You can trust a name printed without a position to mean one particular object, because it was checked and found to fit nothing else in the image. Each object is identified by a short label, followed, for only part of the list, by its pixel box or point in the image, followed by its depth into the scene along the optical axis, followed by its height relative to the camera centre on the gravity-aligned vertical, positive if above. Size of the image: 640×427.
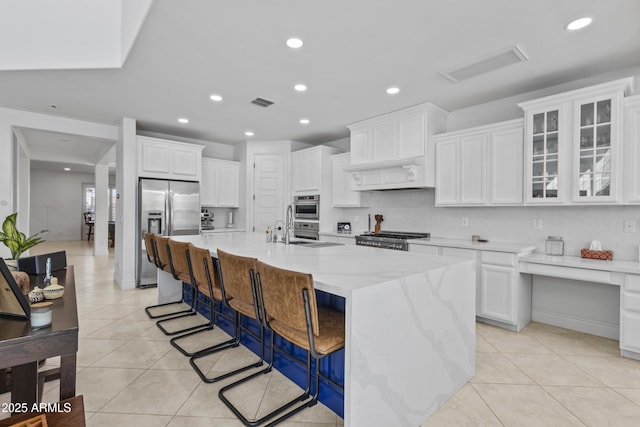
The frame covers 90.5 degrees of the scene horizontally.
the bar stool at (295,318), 1.51 -0.57
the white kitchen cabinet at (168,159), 4.97 +0.81
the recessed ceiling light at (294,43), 2.60 +1.38
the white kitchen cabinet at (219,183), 5.91 +0.49
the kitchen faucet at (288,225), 3.23 -0.17
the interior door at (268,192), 6.04 +0.33
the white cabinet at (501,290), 3.20 -0.82
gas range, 4.09 -0.39
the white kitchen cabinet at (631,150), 2.72 +0.53
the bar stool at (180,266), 2.74 -0.53
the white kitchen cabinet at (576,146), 2.79 +0.62
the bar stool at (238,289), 1.93 -0.52
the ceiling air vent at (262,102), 3.99 +1.37
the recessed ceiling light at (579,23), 2.27 +1.37
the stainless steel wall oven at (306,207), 5.60 +0.04
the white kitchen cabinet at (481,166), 3.44 +0.53
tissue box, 2.96 -0.41
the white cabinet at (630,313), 2.54 -0.83
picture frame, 1.07 -0.33
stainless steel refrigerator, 4.84 -0.05
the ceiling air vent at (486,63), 2.73 +1.36
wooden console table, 1.02 -0.47
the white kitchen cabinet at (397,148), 4.07 +0.85
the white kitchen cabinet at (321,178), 5.52 +0.55
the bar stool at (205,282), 2.41 -0.59
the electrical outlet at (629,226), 2.94 -0.13
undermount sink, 3.14 -0.36
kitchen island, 1.47 -0.64
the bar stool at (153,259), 3.39 -0.55
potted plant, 1.95 -0.20
